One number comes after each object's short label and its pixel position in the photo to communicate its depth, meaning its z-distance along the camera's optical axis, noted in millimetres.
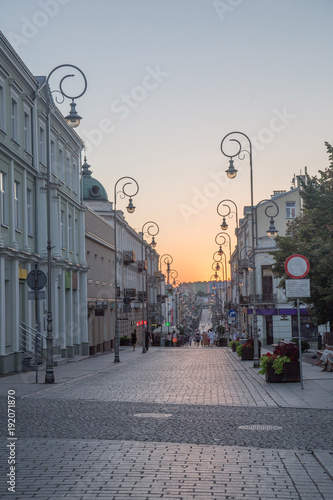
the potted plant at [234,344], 40194
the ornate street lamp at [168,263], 73262
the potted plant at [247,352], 30703
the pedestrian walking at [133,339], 48944
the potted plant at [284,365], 18003
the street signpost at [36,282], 18797
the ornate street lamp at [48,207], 19094
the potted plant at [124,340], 55919
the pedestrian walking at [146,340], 45688
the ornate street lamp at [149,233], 53422
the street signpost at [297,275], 16578
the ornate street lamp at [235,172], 25828
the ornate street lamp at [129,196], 35262
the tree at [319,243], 32312
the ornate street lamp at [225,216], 40812
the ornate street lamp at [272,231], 37281
